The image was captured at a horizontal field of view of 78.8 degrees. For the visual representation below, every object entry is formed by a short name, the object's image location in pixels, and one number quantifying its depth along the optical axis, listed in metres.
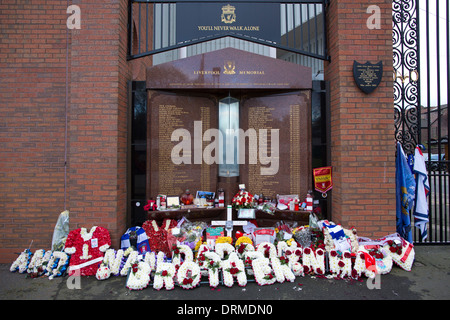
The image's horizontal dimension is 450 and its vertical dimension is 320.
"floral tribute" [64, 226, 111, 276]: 3.74
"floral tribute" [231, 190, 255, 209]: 4.48
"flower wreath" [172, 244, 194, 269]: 3.68
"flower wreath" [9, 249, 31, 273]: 3.82
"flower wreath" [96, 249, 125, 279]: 3.71
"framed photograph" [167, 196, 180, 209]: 4.52
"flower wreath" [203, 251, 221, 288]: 3.35
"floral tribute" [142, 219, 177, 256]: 4.18
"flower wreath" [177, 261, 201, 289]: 3.31
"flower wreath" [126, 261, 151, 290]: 3.33
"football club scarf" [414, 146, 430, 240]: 4.28
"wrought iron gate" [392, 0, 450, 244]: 4.57
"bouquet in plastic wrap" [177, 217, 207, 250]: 4.07
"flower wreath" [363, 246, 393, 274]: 3.65
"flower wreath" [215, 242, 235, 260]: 3.86
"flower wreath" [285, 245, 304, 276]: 3.62
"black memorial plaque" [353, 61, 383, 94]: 4.13
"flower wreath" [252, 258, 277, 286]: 3.40
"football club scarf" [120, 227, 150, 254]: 4.10
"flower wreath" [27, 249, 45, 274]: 3.73
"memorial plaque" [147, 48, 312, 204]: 4.51
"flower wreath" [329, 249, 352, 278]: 3.55
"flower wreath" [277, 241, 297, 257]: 3.85
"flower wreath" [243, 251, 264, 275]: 3.65
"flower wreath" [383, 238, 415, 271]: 3.80
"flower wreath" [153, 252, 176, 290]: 3.33
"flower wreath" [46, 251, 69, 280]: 3.68
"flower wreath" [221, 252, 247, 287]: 3.36
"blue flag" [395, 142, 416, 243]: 4.21
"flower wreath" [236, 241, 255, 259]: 3.88
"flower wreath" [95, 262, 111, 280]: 3.60
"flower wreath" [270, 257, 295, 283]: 3.46
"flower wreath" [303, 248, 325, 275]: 3.61
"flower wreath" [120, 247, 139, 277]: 3.68
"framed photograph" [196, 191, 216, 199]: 4.73
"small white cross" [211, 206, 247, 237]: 4.46
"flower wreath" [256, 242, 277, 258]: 3.75
